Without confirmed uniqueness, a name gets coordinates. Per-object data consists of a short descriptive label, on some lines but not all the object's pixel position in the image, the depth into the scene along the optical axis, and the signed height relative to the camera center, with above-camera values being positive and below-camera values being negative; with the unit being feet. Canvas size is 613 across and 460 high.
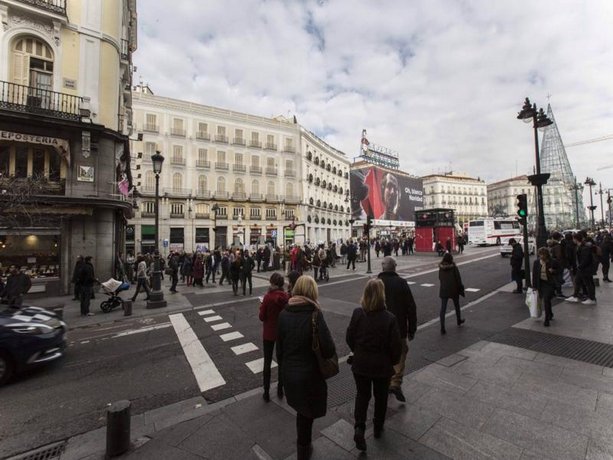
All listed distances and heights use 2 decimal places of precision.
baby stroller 32.89 -5.46
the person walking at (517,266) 33.71 -3.22
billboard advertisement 196.13 +29.75
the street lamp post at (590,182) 83.97 +15.28
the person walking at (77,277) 33.96 -3.70
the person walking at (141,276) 38.75 -4.17
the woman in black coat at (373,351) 9.64 -3.59
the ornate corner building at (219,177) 118.01 +28.46
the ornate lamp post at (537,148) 34.55 +11.49
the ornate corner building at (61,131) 41.39 +16.43
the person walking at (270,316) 13.94 -3.44
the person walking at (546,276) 21.56 -2.84
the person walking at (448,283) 21.17 -3.16
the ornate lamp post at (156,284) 34.37 -4.76
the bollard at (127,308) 30.94 -6.54
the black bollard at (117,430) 9.95 -6.16
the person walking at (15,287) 29.07 -4.01
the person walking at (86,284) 31.63 -4.17
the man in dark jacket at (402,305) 13.74 -2.99
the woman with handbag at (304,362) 8.68 -3.54
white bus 114.42 +3.14
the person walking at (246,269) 39.93 -3.60
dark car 15.87 -5.25
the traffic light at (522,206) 29.89 +3.11
